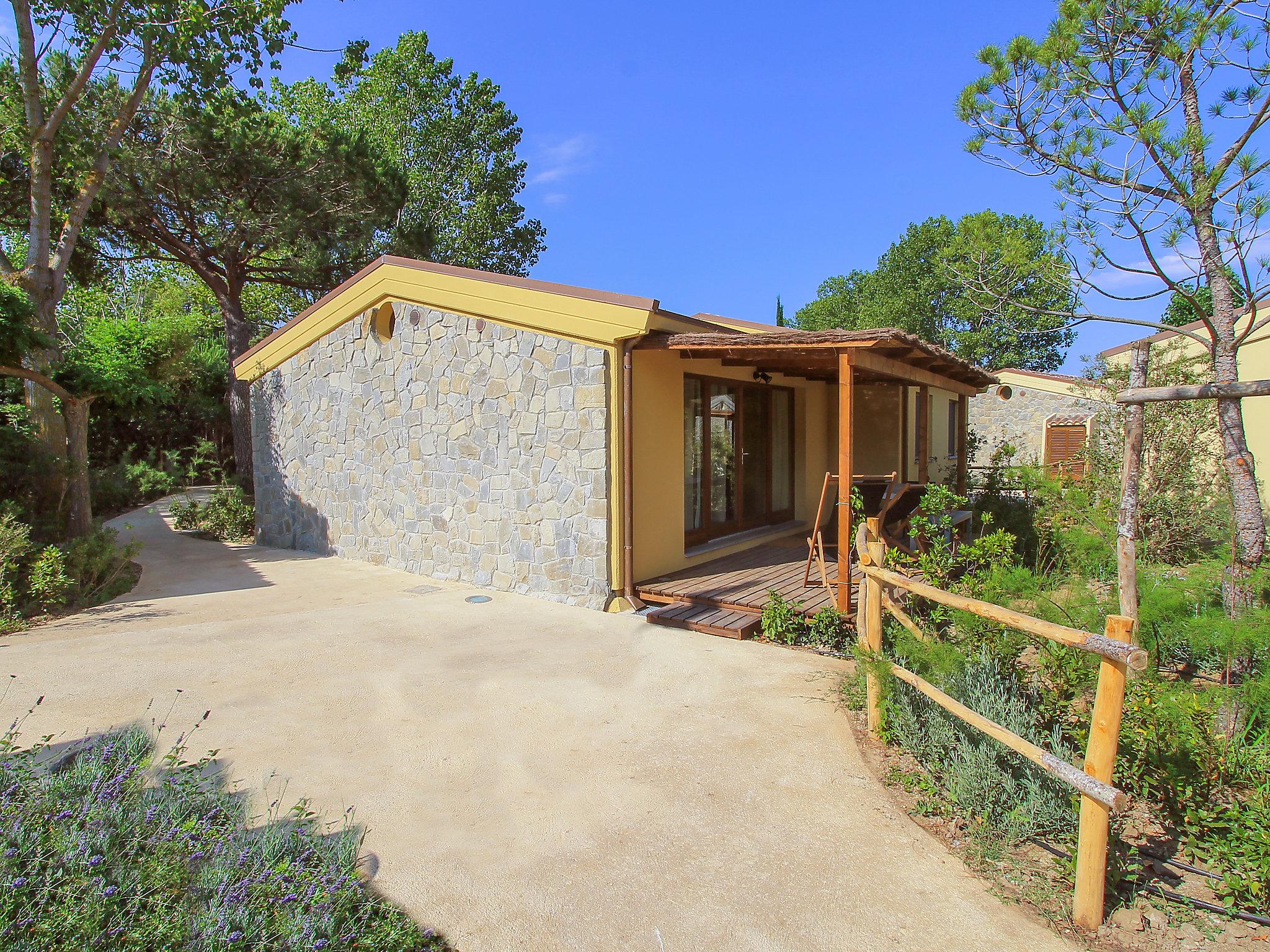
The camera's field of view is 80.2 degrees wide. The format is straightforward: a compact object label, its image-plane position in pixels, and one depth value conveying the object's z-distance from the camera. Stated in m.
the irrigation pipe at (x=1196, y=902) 2.70
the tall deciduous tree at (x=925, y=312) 36.28
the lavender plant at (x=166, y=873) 2.32
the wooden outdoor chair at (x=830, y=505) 7.00
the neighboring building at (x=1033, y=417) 23.06
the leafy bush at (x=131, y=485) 15.76
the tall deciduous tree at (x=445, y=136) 26.12
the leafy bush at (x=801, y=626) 6.15
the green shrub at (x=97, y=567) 8.06
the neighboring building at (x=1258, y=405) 10.58
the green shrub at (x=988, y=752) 3.24
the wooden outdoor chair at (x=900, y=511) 6.78
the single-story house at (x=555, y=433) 7.13
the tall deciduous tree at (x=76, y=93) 9.71
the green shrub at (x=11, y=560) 7.08
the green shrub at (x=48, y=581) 7.36
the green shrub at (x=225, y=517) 12.61
